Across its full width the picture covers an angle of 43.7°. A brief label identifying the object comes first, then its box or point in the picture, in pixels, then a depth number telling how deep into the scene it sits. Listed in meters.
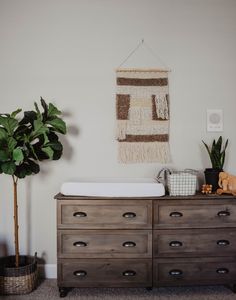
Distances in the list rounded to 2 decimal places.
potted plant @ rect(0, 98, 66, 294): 2.26
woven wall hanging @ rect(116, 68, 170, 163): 2.75
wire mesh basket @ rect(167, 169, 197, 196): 2.39
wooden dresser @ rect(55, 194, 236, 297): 2.32
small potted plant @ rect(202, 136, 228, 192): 2.53
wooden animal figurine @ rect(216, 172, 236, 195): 2.42
